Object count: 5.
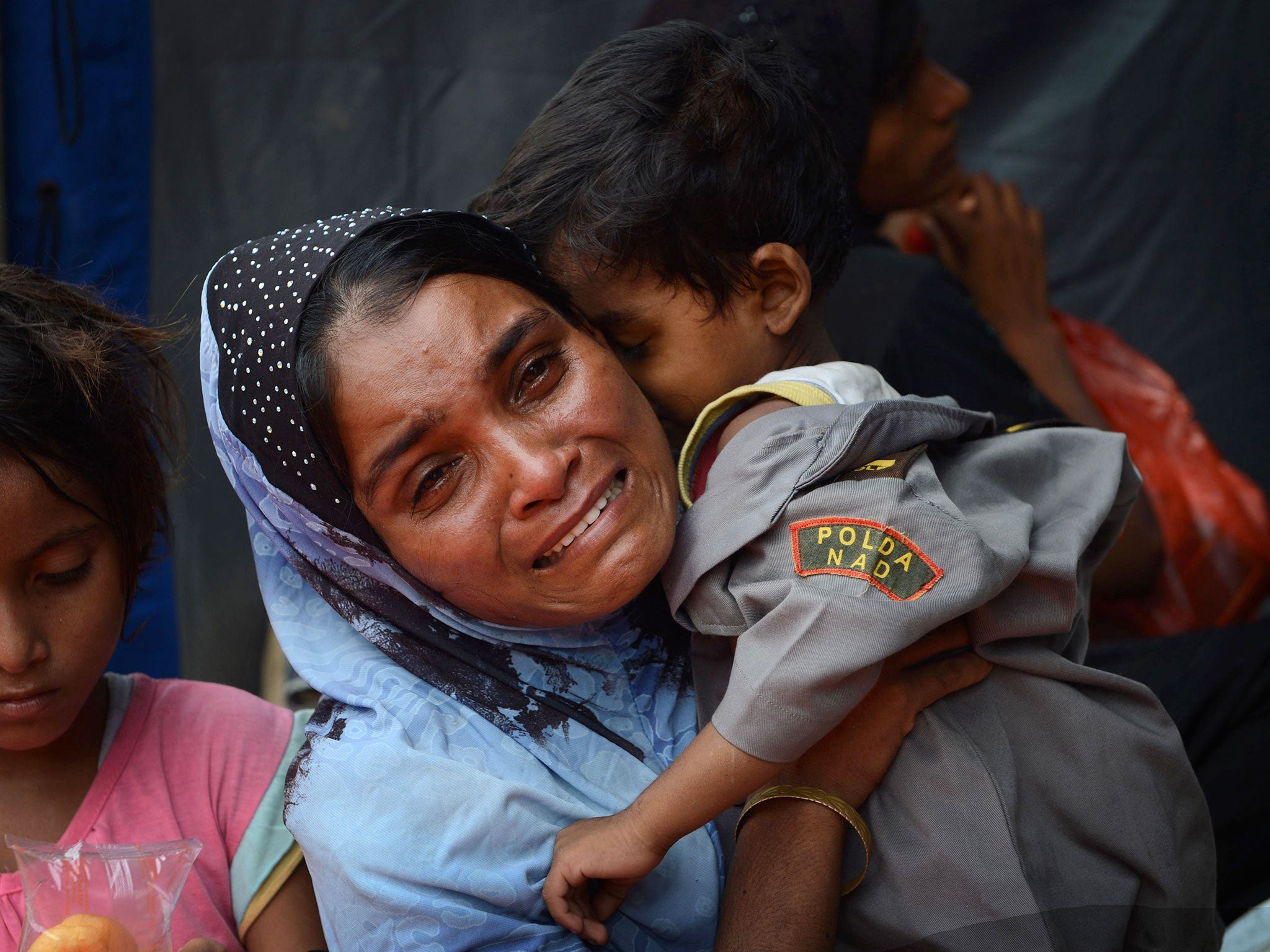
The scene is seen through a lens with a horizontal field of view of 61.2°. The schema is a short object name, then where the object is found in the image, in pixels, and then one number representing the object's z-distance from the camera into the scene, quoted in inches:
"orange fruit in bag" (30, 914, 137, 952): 46.3
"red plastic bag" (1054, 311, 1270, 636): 102.2
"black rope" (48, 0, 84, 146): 86.1
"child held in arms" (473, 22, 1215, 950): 46.9
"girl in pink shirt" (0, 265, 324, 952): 53.1
